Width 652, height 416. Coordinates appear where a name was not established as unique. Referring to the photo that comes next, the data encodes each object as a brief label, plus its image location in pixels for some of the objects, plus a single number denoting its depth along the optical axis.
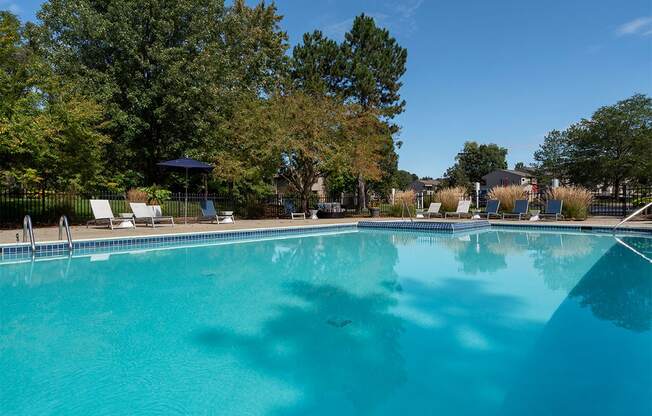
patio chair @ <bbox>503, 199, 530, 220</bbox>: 15.16
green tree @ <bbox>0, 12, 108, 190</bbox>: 10.57
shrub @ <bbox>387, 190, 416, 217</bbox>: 17.09
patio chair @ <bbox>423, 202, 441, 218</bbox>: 16.66
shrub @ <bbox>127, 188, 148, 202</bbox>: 14.00
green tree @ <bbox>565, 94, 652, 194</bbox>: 31.00
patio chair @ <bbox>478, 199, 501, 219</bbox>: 15.96
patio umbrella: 12.52
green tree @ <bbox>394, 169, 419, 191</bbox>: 37.84
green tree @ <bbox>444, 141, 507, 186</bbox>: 61.82
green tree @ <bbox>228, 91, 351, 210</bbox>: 15.05
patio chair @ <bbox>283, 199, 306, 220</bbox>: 16.94
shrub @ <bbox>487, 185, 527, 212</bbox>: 16.19
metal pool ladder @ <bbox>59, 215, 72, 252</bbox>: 7.40
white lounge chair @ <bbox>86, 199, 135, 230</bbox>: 11.02
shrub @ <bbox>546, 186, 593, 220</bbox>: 14.91
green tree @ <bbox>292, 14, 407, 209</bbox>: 21.11
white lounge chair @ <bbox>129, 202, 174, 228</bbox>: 11.90
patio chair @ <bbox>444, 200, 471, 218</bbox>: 16.17
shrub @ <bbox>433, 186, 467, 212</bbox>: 17.17
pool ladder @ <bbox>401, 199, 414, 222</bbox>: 16.41
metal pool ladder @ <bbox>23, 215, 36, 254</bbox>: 7.07
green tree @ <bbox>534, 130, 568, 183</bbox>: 40.03
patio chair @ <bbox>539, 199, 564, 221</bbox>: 14.54
